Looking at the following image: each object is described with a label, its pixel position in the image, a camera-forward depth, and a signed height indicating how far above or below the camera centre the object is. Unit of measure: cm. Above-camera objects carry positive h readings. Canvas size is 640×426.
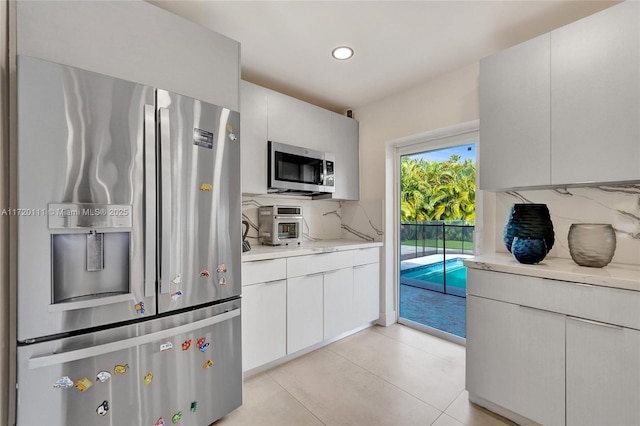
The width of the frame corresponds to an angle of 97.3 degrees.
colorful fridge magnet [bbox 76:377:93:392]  116 -70
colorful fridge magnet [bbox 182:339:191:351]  143 -67
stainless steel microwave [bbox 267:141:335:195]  240 +39
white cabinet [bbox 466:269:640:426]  128 -71
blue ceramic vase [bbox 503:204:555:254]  168 -6
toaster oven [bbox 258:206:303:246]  249 -11
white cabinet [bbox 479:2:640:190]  143 +61
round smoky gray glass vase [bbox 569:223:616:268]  152 -17
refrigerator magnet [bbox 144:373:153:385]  131 -77
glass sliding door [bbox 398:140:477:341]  257 -20
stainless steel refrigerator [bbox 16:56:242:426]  109 -18
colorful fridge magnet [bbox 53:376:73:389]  112 -68
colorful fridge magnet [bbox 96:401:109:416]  120 -83
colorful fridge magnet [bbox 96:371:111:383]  119 -70
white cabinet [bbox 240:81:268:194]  225 +62
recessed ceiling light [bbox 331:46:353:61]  207 +121
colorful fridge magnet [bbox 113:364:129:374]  123 -69
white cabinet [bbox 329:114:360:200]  294 +63
